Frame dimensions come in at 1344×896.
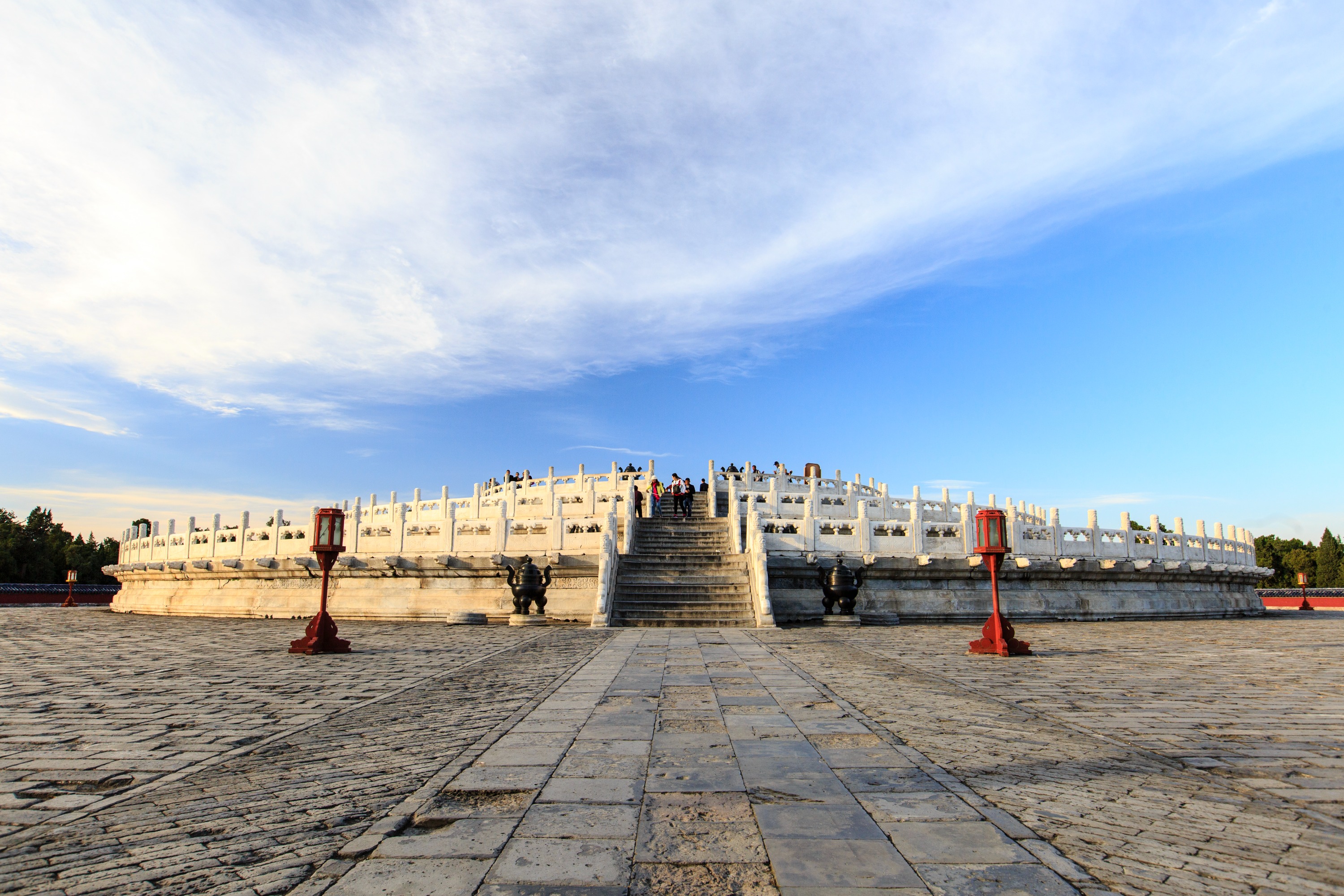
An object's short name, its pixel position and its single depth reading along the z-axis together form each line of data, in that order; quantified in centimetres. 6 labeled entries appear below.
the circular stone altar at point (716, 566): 1711
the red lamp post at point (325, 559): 1095
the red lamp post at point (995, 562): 1050
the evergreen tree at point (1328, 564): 5628
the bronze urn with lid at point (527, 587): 1611
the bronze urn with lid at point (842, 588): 1617
